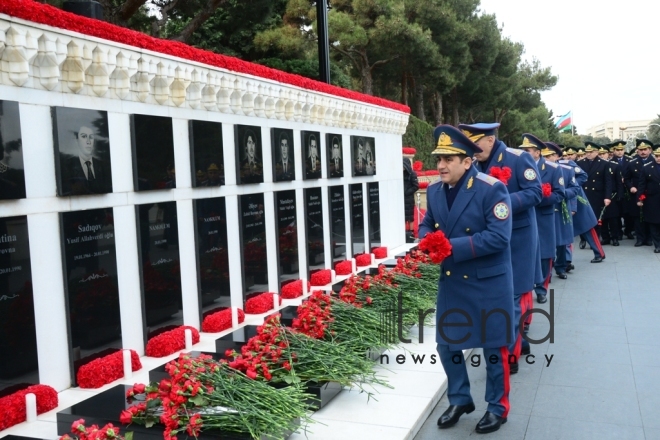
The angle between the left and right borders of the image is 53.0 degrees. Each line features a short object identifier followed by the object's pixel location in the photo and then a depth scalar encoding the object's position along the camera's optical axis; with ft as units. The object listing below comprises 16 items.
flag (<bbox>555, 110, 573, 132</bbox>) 168.55
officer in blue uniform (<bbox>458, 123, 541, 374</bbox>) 18.10
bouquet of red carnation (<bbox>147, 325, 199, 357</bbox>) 19.40
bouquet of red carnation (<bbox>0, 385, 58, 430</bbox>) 14.28
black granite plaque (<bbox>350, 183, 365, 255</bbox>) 35.40
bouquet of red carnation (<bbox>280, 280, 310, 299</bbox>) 27.35
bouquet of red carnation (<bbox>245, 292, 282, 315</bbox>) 24.76
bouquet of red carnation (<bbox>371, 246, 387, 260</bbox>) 37.83
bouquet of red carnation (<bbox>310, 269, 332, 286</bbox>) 30.04
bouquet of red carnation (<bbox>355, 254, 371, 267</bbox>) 35.37
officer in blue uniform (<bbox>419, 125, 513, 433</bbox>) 13.96
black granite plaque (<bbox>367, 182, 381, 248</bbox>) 37.76
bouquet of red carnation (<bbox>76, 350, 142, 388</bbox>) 16.85
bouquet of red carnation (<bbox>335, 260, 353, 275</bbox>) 32.64
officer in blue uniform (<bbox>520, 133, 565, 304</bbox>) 25.84
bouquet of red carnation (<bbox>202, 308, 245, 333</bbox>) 22.13
